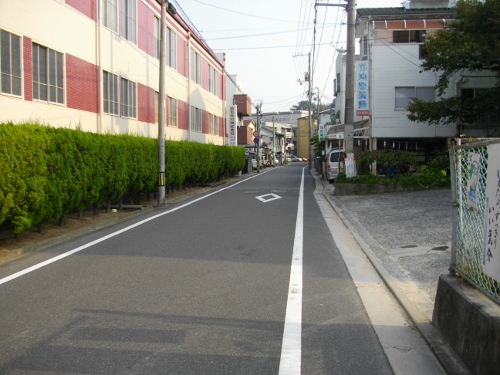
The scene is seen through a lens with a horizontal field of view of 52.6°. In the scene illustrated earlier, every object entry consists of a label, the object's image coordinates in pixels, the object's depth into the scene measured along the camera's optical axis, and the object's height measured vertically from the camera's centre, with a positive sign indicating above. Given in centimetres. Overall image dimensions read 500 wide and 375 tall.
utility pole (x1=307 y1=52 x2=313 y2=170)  5094 +678
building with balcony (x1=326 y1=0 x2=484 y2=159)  2638 +469
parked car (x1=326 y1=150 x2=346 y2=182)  2941 +2
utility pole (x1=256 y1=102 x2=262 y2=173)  5072 +516
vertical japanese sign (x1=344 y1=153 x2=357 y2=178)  2162 -7
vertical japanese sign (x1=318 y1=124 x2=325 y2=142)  4214 +275
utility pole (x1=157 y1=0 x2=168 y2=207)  1722 +137
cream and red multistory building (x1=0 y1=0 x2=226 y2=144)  1312 +339
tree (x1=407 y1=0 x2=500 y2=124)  1848 +423
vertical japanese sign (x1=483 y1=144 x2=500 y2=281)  395 -43
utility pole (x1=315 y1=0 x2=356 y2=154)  2050 +359
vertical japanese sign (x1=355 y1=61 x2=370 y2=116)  2520 +389
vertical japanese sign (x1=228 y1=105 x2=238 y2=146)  4541 +338
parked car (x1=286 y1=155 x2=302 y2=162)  11172 +141
